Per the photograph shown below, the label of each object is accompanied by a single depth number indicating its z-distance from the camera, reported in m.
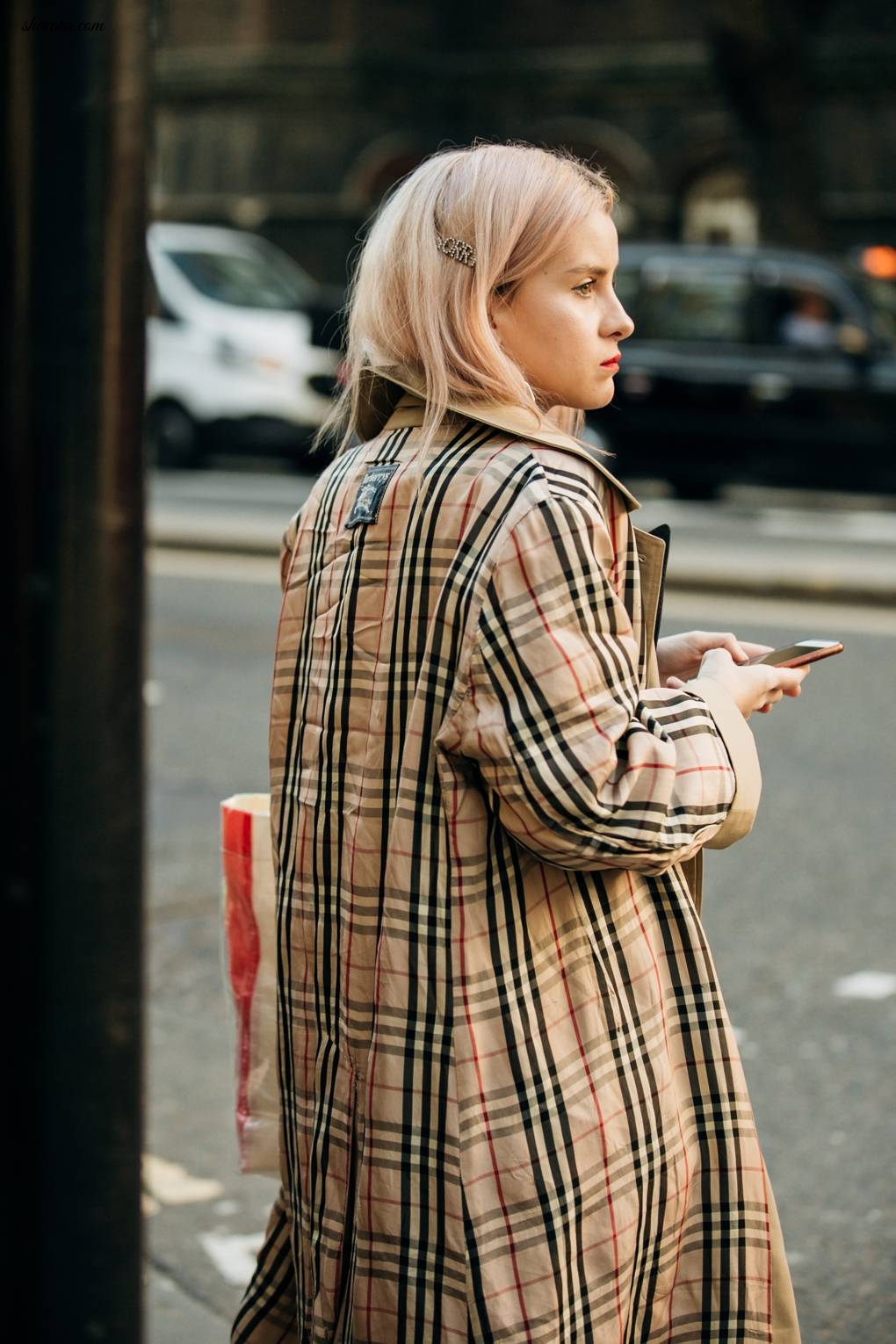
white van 18.90
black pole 2.39
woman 2.80
